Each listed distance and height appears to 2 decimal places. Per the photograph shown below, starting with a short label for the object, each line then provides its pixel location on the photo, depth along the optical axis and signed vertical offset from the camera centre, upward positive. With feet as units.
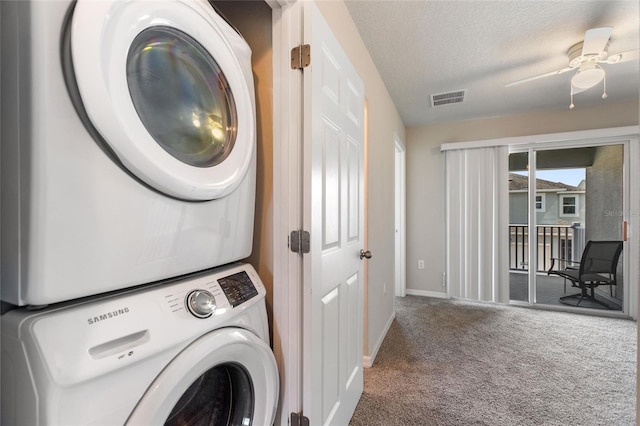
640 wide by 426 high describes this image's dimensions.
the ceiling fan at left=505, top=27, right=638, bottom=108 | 5.83 +3.53
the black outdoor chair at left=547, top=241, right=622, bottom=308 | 10.45 -2.24
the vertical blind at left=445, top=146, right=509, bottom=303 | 11.41 -0.53
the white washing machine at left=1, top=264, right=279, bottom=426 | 1.47 -0.94
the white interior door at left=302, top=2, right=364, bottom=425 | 3.47 -0.24
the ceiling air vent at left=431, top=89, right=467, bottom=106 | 9.50 +3.93
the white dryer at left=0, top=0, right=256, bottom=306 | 1.50 +0.40
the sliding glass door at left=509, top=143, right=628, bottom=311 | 10.48 -0.23
